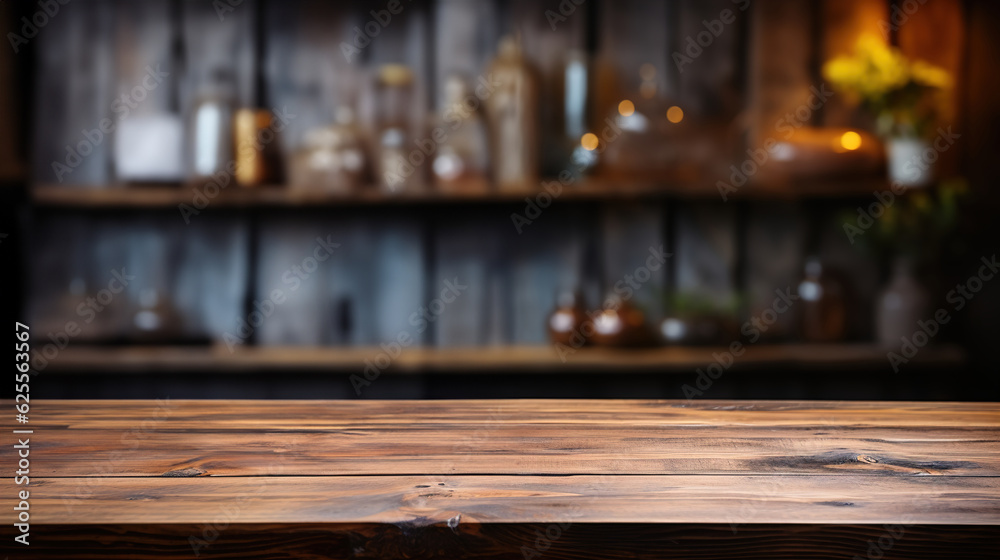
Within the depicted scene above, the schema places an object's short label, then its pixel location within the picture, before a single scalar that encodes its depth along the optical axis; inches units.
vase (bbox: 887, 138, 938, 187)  69.0
